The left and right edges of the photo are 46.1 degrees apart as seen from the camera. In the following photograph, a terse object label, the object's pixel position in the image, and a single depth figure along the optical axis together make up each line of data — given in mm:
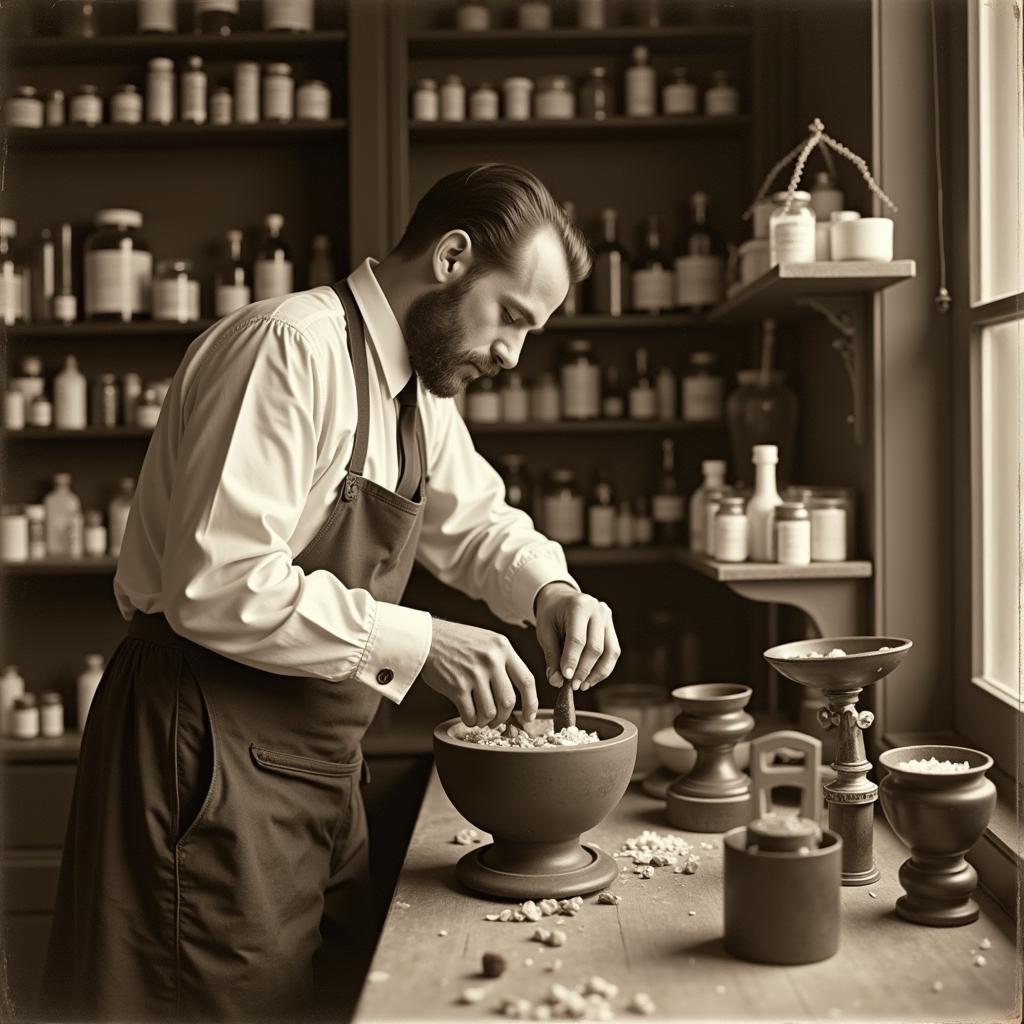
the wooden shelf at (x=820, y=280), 2041
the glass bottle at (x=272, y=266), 3039
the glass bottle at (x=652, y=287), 3051
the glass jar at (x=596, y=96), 3037
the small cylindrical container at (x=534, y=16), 3031
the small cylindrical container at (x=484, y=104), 3029
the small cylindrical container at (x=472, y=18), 3039
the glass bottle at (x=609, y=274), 3068
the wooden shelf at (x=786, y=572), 2193
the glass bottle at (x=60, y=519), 3104
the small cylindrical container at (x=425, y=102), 3027
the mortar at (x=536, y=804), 1545
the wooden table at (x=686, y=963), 1277
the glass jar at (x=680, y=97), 3041
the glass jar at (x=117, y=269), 3039
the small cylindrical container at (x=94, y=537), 3068
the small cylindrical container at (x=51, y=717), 3031
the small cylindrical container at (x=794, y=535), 2225
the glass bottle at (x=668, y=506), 3094
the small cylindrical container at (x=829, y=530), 2227
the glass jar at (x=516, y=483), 3104
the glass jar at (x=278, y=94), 3027
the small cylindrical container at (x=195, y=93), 3018
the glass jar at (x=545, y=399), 3109
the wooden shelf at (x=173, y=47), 2984
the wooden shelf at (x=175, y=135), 2996
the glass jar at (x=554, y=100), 3027
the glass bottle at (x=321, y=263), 3051
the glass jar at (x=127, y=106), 3031
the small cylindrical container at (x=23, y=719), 2986
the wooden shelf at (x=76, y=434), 3049
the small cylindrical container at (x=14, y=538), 3041
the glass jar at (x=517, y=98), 3035
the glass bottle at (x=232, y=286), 3053
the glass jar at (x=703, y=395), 3055
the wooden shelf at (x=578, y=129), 3002
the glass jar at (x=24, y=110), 3023
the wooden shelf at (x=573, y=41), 2988
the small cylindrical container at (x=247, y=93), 3035
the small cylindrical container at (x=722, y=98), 3025
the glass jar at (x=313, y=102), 3023
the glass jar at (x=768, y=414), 2730
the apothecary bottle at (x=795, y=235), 2129
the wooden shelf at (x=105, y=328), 3021
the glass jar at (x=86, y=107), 3033
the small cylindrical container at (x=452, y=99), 3025
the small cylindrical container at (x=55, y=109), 3059
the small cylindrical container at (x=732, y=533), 2348
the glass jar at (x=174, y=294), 3029
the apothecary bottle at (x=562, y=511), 3088
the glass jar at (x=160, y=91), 3025
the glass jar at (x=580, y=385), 3100
